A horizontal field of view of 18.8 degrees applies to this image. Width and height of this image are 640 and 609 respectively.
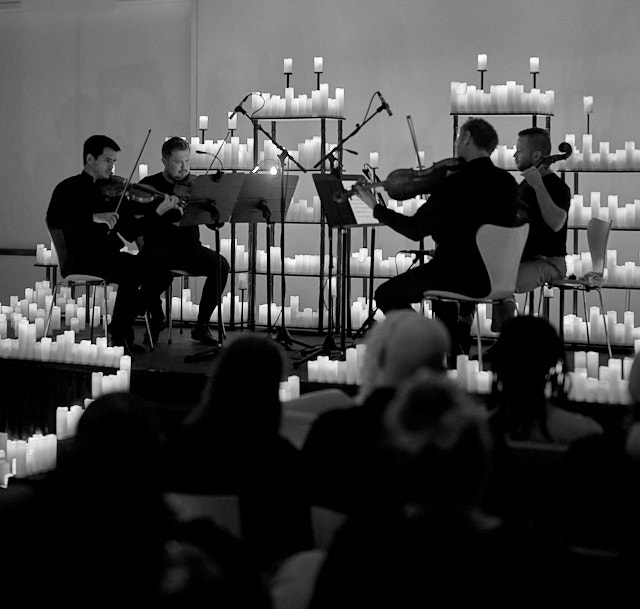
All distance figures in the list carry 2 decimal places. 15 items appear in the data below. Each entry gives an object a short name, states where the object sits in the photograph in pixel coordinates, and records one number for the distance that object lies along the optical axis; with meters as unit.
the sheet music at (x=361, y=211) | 11.31
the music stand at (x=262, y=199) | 11.31
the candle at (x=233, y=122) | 13.98
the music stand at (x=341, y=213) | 10.62
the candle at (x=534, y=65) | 13.36
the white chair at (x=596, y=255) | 11.29
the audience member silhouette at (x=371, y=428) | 3.84
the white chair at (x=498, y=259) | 9.95
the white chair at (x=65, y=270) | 11.98
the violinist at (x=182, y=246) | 12.41
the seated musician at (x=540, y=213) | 11.16
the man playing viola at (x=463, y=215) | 10.22
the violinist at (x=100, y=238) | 11.95
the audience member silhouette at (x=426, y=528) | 3.54
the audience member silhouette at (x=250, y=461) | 4.51
